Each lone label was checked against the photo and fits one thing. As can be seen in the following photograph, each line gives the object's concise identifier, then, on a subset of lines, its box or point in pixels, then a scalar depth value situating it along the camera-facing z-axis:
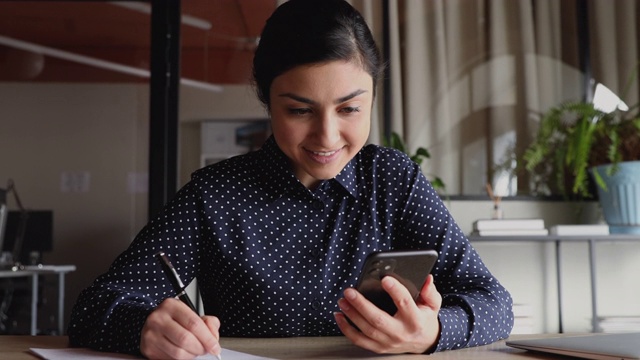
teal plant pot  3.77
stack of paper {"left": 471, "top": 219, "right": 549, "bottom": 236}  3.78
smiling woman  1.33
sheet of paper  1.11
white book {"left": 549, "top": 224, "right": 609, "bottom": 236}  3.79
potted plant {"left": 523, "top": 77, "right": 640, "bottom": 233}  3.80
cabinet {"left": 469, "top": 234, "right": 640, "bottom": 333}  3.75
